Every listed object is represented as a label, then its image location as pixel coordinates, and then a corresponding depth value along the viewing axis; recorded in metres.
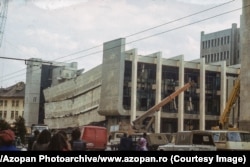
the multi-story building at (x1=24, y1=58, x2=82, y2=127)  101.31
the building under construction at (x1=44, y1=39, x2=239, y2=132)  71.56
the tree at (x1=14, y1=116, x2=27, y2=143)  60.46
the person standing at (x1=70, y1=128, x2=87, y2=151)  11.42
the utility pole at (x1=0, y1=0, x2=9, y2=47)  46.92
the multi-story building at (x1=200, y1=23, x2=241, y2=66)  114.44
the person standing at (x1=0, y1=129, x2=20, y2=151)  8.31
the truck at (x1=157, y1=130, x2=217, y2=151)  19.50
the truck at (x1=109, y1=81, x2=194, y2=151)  34.95
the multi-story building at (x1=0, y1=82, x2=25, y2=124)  109.44
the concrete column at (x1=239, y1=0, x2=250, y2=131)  44.56
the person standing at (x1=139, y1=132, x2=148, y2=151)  23.00
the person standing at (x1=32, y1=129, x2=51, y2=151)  8.93
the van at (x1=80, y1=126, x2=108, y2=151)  26.66
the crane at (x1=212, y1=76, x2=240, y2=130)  43.47
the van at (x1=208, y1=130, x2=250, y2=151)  23.27
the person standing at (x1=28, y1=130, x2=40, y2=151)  14.38
